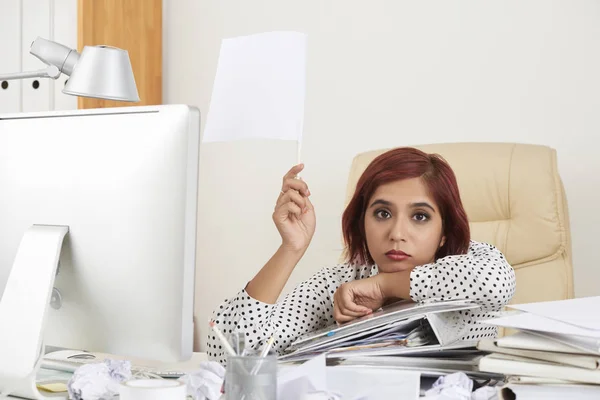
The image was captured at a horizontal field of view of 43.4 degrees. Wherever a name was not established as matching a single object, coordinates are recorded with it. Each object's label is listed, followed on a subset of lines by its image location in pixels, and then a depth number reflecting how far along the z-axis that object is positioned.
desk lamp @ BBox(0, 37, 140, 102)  1.57
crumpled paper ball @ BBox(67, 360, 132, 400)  1.01
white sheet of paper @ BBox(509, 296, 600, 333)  0.98
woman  1.48
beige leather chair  2.01
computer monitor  0.97
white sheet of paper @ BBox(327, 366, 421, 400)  1.00
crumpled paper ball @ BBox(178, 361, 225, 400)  1.02
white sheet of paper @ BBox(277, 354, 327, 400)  0.95
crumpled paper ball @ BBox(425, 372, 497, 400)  1.01
